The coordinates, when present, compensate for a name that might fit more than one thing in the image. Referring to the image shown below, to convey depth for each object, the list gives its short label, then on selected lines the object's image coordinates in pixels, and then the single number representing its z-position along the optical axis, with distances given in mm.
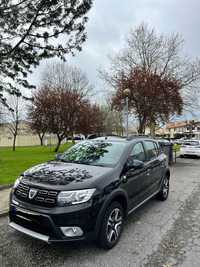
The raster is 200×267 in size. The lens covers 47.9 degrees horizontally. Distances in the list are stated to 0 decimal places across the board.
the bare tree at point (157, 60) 20375
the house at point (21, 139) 38094
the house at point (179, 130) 68675
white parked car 16703
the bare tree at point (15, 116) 27691
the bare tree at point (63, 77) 25438
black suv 2957
